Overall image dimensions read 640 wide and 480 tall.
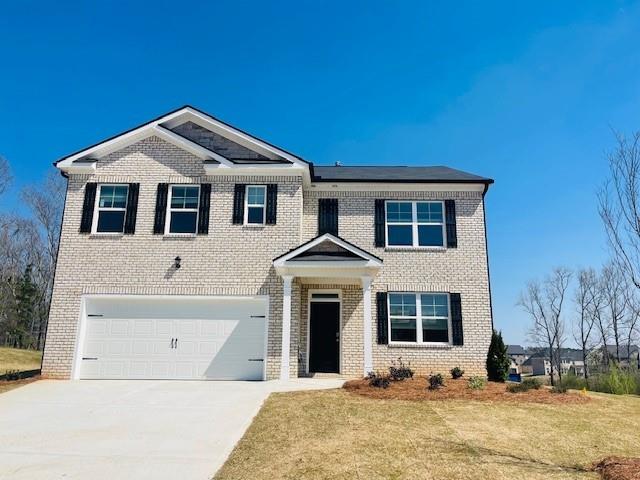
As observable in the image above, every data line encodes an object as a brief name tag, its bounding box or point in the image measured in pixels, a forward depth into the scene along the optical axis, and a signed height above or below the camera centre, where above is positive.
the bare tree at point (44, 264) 33.38 +4.73
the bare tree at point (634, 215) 6.66 +1.86
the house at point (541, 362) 72.56 -5.06
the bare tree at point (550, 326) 45.34 +0.69
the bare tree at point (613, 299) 40.59 +3.00
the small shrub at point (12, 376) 12.62 -1.43
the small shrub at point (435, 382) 10.85 -1.24
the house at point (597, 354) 41.55 -1.99
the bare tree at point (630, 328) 35.99 +0.46
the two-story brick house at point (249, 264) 13.27 +1.96
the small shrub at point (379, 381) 10.96 -1.24
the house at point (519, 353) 84.11 -3.83
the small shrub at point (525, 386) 10.90 -1.34
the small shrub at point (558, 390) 11.04 -1.40
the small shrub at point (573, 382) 15.88 -1.78
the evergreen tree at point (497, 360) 13.45 -0.84
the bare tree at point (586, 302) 43.12 +2.93
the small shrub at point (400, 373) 12.07 -1.14
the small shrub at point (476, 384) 11.03 -1.28
